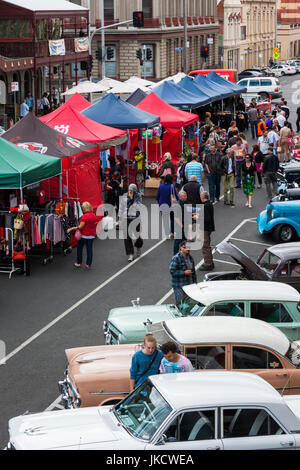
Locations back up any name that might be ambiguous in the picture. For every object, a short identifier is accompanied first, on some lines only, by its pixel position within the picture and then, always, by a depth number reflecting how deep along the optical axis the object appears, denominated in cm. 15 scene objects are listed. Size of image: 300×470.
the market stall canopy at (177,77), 3941
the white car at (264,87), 5669
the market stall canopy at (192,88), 3359
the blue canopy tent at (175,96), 3078
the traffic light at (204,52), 6359
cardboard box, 2555
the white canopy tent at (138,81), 3987
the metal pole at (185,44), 5552
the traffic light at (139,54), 5450
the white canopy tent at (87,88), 3672
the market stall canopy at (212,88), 3538
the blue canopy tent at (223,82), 3935
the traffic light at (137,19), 4558
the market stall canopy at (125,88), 3634
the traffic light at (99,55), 5250
